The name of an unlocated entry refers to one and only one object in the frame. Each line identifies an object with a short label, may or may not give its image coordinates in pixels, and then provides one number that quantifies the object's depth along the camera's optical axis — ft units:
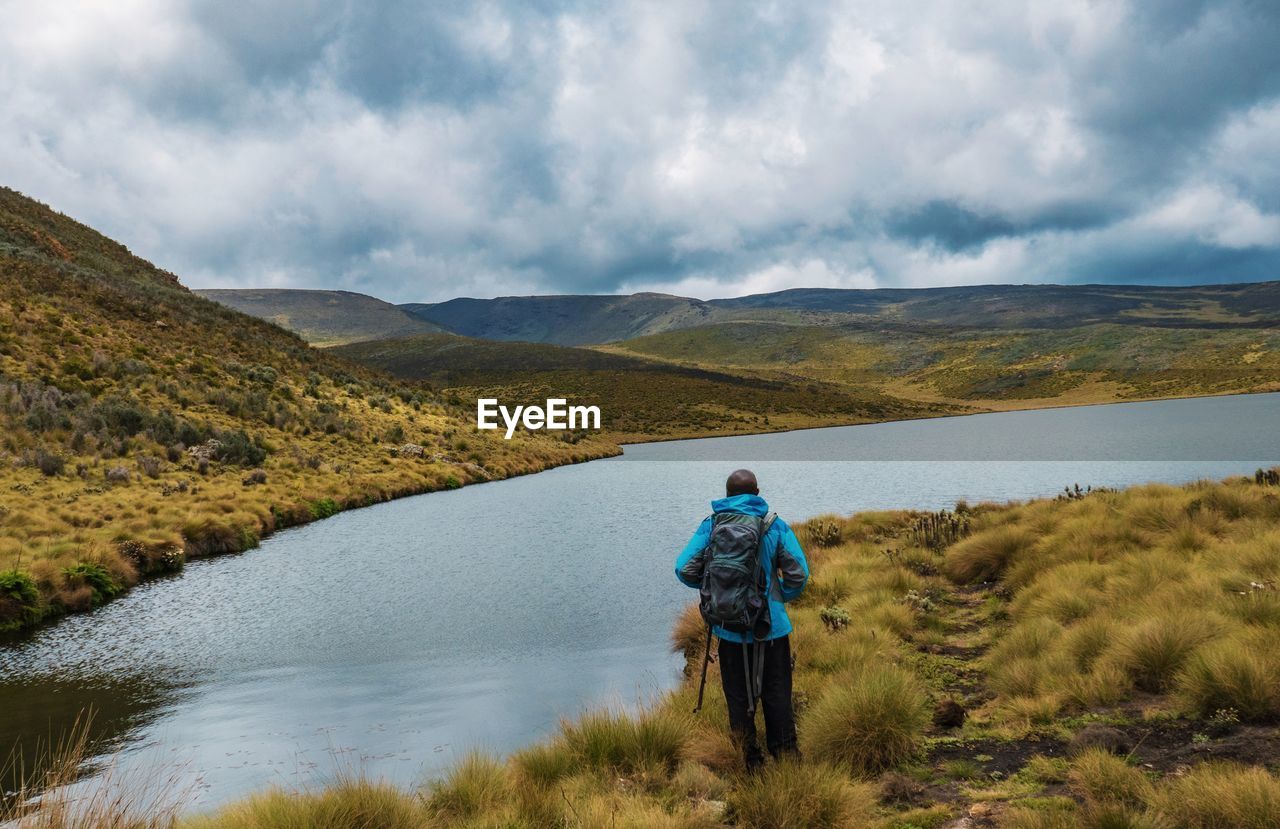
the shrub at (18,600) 46.43
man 21.85
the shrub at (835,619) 37.70
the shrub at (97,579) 53.00
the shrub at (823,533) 65.51
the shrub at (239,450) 103.22
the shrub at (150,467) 87.20
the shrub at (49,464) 78.28
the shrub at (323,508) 98.73
